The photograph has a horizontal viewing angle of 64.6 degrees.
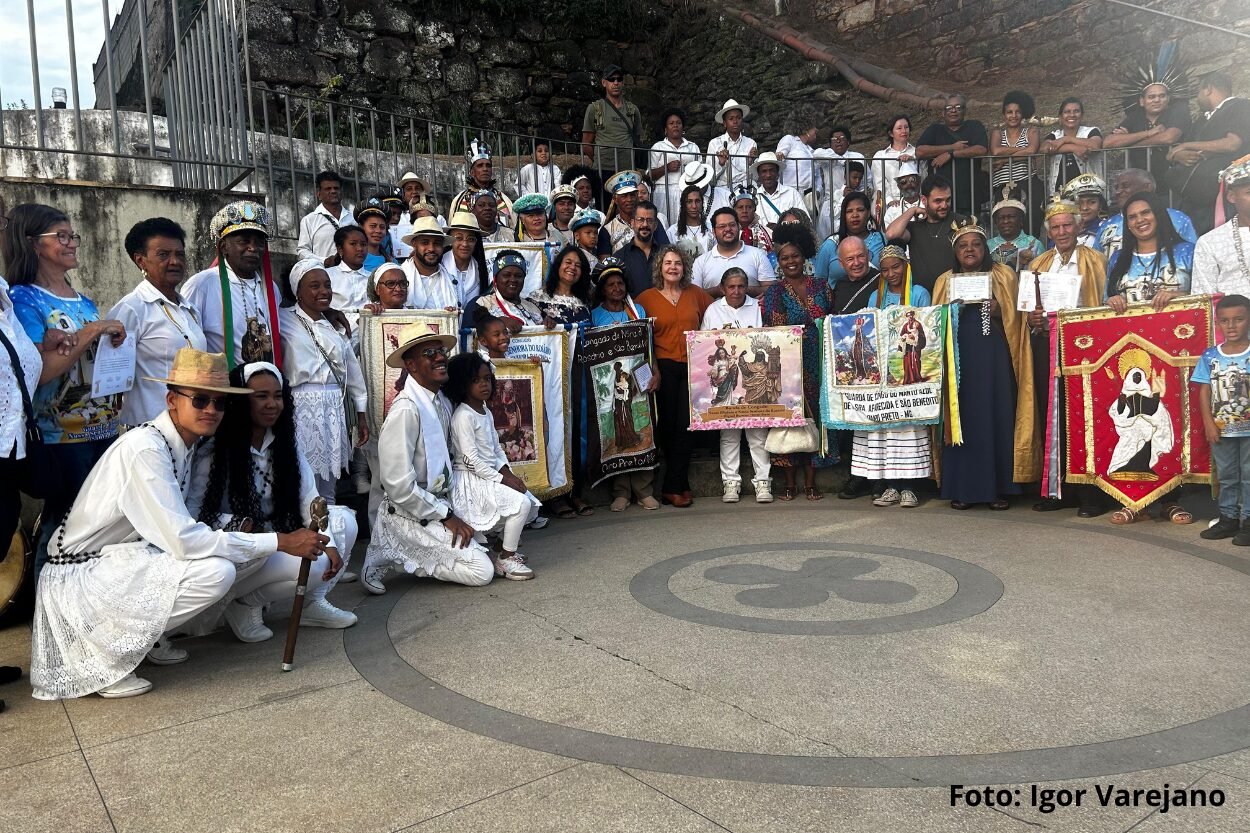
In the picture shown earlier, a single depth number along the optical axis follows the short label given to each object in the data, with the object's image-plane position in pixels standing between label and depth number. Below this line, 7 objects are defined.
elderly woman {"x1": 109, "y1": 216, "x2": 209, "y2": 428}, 5.00
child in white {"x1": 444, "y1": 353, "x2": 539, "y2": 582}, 5.88
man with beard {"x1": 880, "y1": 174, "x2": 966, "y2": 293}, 7.77
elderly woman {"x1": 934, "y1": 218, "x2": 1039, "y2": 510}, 7.40
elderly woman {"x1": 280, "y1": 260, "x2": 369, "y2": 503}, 5.81
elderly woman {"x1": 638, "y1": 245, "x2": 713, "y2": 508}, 8.07
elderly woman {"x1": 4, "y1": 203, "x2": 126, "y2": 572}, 4.51
